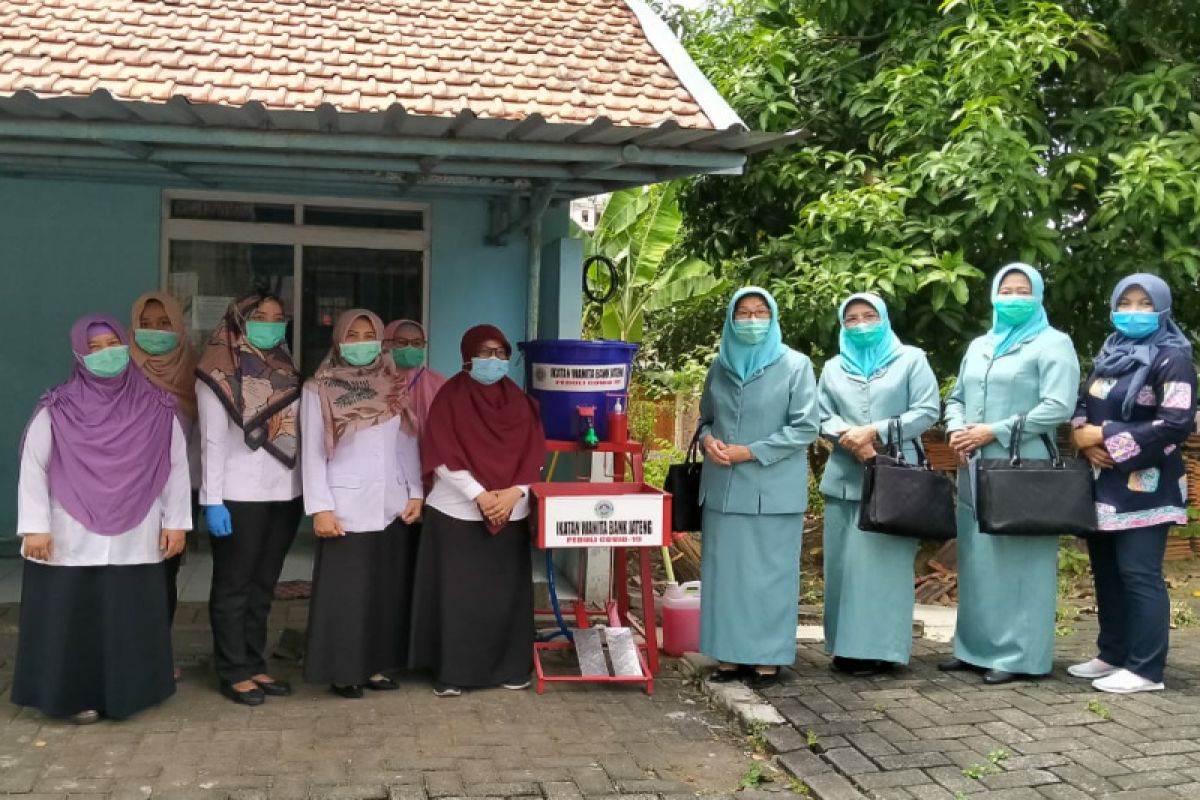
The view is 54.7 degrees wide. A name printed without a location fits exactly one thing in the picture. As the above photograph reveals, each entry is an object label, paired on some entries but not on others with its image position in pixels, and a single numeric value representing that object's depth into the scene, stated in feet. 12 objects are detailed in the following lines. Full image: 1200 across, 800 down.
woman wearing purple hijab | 14.87
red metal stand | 17.69
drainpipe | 21.76
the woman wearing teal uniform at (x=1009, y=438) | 17.21
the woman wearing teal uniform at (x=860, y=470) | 17.69
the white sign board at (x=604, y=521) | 16.75
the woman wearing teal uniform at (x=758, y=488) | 17.39
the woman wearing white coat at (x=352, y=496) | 16.33
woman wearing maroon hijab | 16.90
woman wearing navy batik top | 16.60
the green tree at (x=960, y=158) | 21.40
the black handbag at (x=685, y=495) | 18.52
